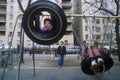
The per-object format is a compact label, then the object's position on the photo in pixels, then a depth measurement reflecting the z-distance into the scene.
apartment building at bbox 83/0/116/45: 9.10
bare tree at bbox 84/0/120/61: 8.36
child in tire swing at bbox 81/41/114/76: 2.73
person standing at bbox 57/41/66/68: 6.41
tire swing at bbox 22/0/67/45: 2.89
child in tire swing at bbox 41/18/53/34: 2.96
